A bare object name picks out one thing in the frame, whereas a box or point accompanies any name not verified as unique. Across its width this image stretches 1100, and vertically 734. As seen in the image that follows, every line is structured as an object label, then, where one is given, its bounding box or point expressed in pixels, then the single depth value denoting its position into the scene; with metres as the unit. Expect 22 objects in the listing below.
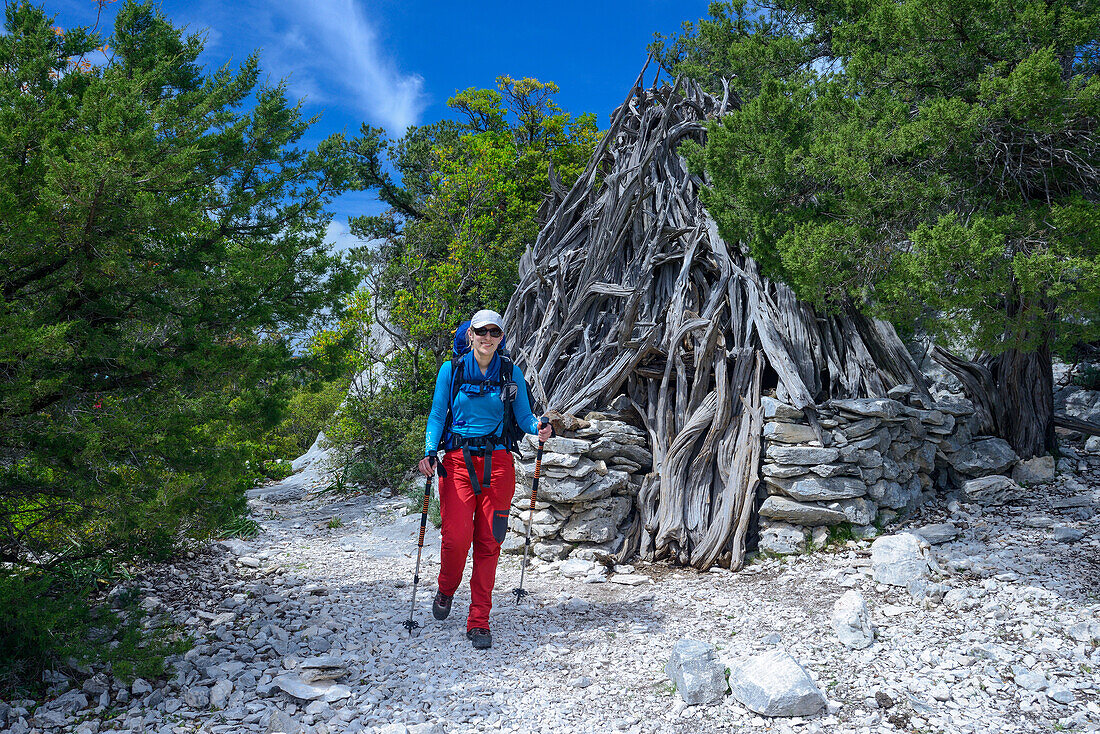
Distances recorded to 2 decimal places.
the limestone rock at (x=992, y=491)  5.65
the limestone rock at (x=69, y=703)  2.85
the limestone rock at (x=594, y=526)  5.68
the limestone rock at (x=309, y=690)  3.07
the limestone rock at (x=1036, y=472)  5.88
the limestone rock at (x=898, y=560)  4.28
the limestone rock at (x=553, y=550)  5.67
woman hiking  3.86
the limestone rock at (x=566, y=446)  5.73
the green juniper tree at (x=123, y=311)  2.69
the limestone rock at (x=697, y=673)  3.08
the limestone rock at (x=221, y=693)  3.00
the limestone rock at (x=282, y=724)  2.81
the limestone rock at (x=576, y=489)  5.58
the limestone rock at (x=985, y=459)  6.00
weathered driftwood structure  5.71
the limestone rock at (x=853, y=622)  3.56
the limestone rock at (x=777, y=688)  2.91
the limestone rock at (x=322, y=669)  3.28
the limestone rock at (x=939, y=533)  5.09
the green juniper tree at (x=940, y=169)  3.79
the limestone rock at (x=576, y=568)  5.35
